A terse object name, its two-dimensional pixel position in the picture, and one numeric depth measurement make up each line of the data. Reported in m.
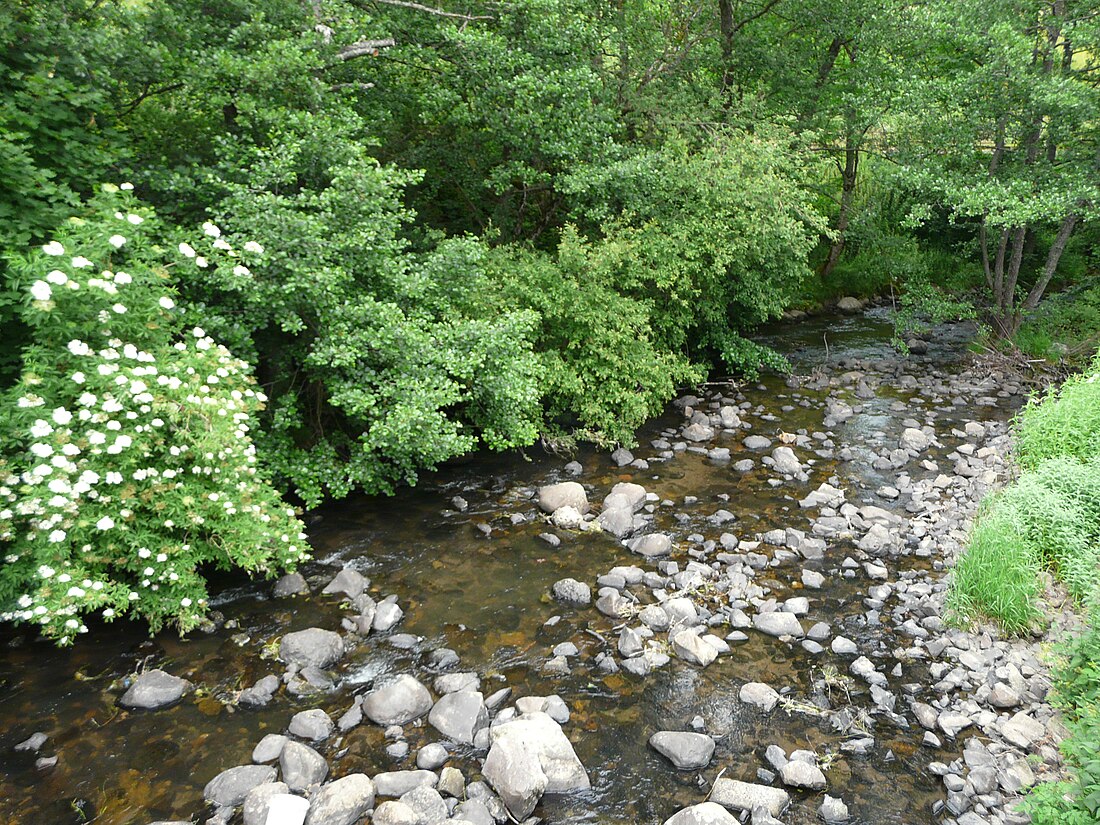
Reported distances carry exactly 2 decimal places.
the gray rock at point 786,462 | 10.60
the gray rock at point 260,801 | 4.68
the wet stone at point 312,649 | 6.34
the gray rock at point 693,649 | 6.46
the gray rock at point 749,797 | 4.82
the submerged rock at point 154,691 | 5.79
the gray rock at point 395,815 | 4.66
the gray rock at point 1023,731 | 5.23
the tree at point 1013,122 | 12.02
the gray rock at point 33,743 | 5.30
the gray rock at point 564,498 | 9.43
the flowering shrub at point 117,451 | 5.50
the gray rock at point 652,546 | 8.30
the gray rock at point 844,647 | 6.53
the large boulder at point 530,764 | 4.90
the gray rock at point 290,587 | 7.43
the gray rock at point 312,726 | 5.52
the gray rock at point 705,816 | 4.61
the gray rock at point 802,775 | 5.06
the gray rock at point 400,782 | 4.98
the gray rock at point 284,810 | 4.60
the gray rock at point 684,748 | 5.32
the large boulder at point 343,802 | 4.71
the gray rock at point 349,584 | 7.48
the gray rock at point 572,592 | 7.44
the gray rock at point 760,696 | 5.86
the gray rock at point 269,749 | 5.22
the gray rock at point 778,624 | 6.84
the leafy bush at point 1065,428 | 8.70
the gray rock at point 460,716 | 5.54
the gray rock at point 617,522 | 8.84
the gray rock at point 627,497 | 9.28
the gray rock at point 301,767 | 5.01
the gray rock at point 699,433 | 12.00
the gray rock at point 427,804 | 4.74
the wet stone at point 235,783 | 4.91
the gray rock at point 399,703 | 5.71
